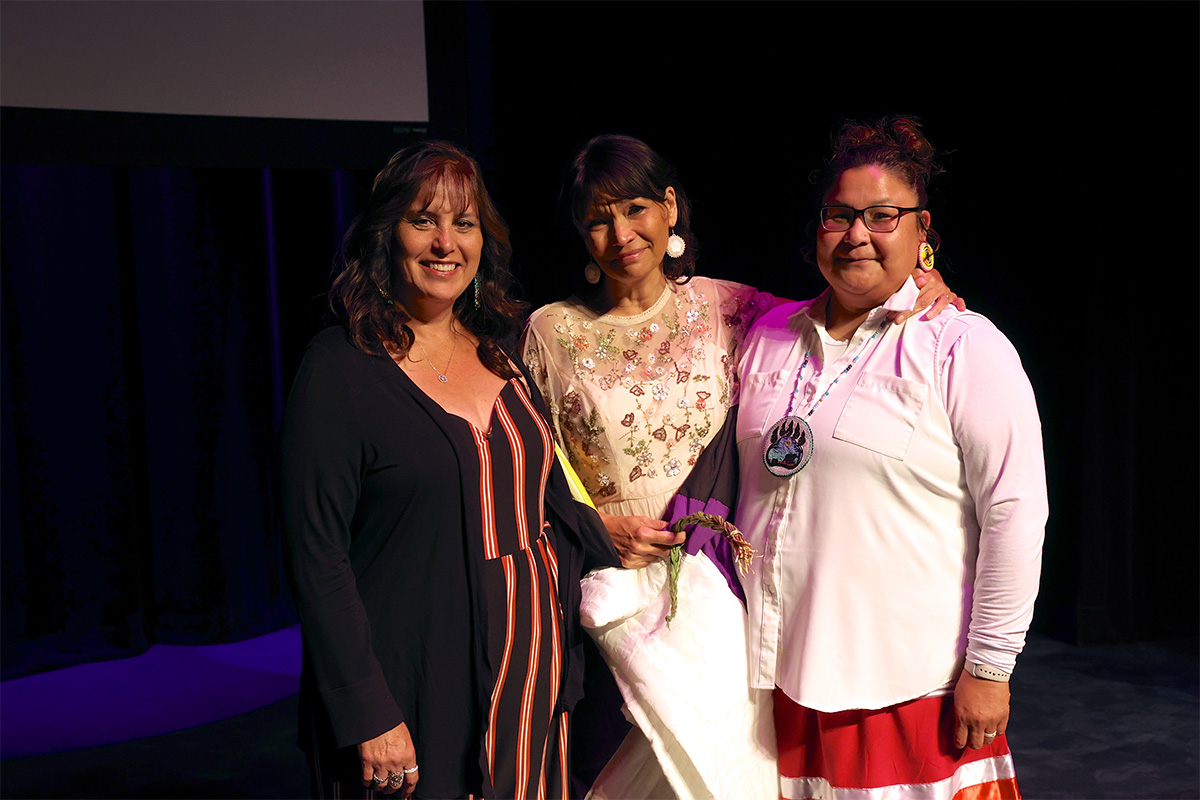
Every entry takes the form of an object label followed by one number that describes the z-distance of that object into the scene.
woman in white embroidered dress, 1.86
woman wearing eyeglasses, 1.51
